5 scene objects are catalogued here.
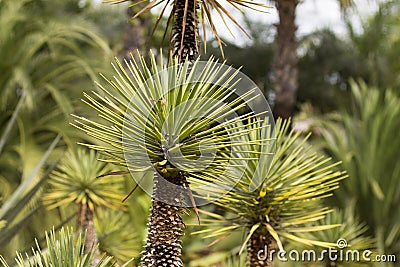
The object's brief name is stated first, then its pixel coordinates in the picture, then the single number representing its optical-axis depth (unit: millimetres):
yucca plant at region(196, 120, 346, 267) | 4042
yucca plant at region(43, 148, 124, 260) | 4936
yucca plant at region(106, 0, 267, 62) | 3757
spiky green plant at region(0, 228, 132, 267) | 3612
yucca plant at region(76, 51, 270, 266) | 3569
